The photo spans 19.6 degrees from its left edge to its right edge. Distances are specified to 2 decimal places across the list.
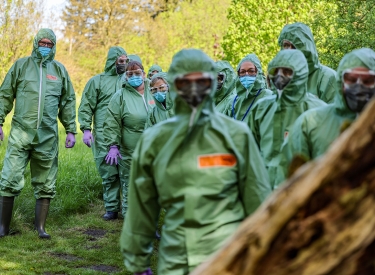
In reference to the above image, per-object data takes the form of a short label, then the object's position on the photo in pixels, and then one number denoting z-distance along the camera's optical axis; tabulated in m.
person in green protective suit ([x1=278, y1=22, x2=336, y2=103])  11.20
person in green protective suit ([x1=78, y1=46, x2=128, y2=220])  15.97
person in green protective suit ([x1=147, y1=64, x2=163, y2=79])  17.34
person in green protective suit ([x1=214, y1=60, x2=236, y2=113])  14.01
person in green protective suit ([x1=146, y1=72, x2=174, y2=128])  13.60
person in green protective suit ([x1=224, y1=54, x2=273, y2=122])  12.28
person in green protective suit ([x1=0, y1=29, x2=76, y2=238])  13.24
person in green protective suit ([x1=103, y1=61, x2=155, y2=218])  14.33
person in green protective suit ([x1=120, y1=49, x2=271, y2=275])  5.67
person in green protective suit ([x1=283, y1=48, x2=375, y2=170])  6.38
